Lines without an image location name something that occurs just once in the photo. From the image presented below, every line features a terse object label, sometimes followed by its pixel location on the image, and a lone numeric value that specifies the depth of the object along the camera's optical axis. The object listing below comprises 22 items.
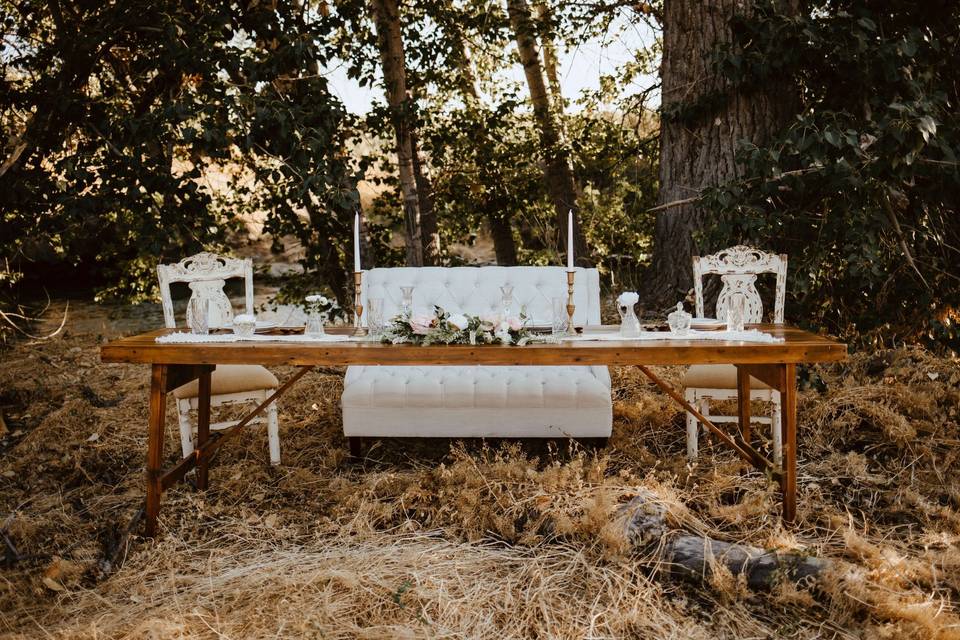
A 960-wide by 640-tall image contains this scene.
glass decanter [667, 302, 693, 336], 2.67
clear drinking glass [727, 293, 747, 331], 2.70
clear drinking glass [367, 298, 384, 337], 2.75
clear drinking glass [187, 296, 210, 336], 2.80
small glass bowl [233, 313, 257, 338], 2.68
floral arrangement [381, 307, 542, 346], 2.52
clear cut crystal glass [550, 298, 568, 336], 2.65
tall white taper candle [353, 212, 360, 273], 2.42
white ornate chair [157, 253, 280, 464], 3.27
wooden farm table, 2.37
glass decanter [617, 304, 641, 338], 2.65
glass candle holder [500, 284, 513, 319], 2.63
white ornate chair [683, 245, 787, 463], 3.17
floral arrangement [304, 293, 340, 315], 2.72
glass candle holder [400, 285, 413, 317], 2.62
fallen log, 2.20
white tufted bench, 3.38
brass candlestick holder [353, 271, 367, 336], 2.54
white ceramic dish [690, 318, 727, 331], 2.87
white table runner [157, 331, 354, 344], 2.61
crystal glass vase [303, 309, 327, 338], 2.73
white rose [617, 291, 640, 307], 2.53
